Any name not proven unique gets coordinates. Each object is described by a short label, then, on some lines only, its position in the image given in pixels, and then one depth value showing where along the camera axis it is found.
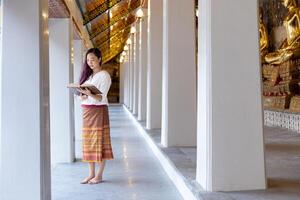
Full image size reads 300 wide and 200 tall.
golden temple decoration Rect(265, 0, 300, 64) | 12.36
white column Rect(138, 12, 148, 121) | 14.16
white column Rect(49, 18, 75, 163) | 7.04
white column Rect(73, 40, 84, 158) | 9.61
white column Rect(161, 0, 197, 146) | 7.36
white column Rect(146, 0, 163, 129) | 10.70
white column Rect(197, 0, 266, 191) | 4.28
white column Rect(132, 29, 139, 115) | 17.81
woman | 5.49
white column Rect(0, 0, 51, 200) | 3.96
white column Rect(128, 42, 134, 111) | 21.50
